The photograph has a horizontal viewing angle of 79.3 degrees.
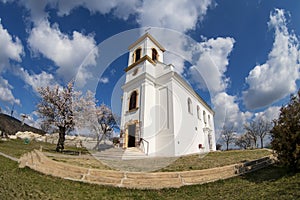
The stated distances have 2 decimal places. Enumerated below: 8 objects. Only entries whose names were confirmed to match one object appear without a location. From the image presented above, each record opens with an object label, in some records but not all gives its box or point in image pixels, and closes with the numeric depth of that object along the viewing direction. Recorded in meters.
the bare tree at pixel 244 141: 54.47
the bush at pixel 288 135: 7.95
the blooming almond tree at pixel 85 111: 20.36
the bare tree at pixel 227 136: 55.72
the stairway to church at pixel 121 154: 14.99
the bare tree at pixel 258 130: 49.51
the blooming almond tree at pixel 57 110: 18.97
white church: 18.66
